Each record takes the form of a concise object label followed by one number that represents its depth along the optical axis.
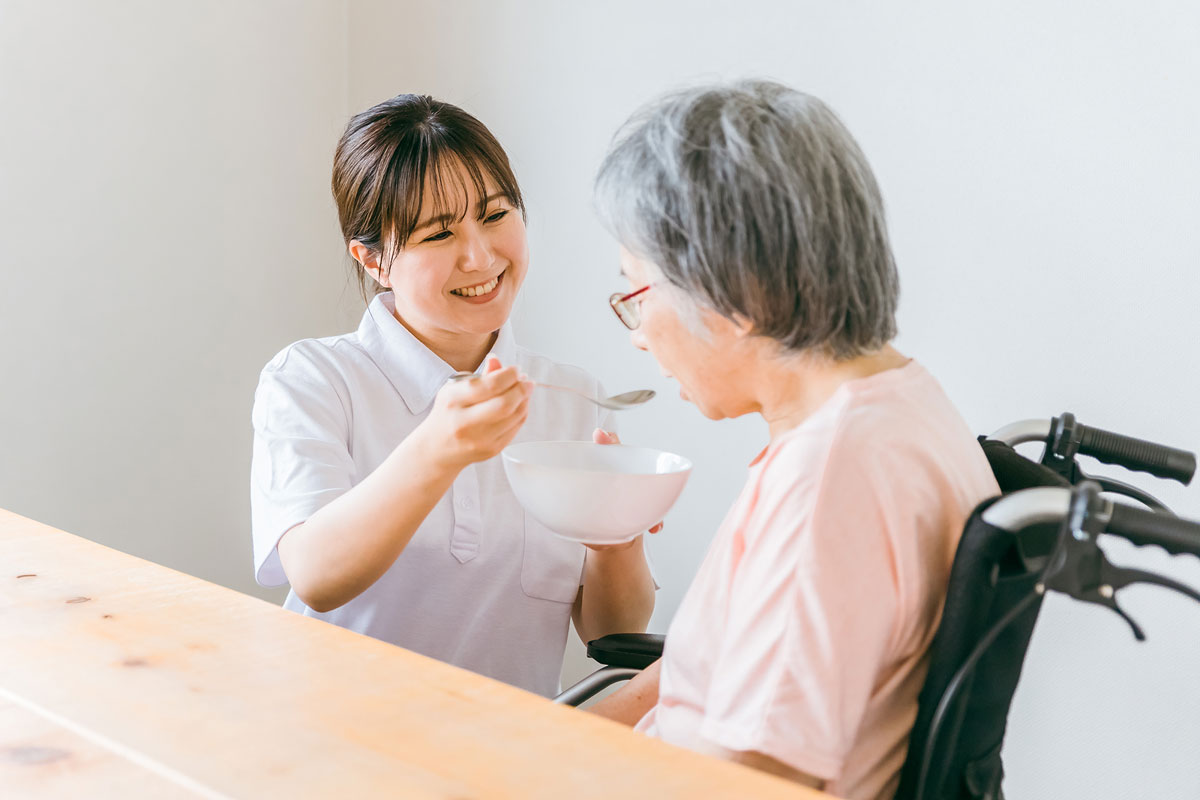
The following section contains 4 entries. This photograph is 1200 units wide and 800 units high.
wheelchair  0.71
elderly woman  0.76
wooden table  0.65
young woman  1.42
